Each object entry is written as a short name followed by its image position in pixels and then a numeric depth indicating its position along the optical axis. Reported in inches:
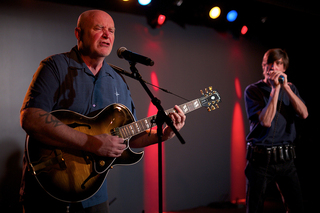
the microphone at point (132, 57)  58.4
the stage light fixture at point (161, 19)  146.0
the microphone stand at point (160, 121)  56.9
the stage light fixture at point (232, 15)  158.2
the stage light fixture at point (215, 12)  154.1
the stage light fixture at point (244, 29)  173.0
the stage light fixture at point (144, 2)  133.6
